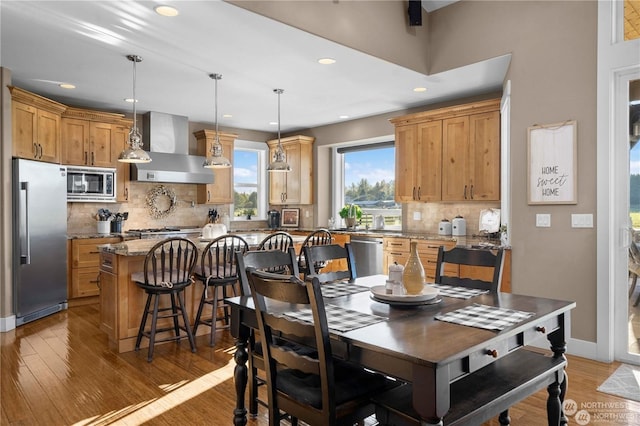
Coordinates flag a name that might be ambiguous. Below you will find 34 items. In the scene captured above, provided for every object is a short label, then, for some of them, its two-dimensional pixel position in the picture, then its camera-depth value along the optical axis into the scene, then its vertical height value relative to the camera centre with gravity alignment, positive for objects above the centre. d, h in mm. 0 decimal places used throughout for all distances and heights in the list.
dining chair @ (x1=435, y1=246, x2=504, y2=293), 2487 -317
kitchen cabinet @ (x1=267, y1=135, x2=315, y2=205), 7344 +624
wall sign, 3537 +396
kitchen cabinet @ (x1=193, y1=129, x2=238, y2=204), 6879 +554
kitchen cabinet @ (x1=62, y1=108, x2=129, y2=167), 5574 +982
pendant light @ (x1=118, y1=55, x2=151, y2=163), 4031 +571
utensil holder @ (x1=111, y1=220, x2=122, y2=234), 5965 -214
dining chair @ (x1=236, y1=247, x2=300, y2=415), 2266 -339
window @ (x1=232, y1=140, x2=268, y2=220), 7691 +545
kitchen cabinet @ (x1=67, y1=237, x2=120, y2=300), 5406 -724
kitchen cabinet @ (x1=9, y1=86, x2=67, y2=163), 4539 +957
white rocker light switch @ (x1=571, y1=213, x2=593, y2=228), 3451 -82
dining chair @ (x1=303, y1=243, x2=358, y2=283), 2766 -307
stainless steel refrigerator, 4520 -318
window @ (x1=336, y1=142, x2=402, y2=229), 6668 +475
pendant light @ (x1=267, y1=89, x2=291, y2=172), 5086 +575
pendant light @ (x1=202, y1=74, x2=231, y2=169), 4648 +562
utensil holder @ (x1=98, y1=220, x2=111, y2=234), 5809 -222
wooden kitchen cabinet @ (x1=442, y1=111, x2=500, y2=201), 4824 +614
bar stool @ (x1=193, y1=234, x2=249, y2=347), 3838 -605
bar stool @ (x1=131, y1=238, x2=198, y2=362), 3518 -616
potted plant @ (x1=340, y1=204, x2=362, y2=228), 6703 -58
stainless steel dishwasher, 5691 -596
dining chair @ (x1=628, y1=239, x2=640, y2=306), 3344 -430
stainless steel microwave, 5586 +354
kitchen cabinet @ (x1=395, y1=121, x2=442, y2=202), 5387 +631
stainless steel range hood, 6141 +835
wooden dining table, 1420 -522
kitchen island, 3709 -752
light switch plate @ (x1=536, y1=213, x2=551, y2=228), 3676 -86
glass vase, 2127 -320
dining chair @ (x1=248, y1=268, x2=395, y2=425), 1612 -708
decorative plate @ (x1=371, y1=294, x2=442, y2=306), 2066 -447
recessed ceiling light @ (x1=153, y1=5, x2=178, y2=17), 2945 +1390
